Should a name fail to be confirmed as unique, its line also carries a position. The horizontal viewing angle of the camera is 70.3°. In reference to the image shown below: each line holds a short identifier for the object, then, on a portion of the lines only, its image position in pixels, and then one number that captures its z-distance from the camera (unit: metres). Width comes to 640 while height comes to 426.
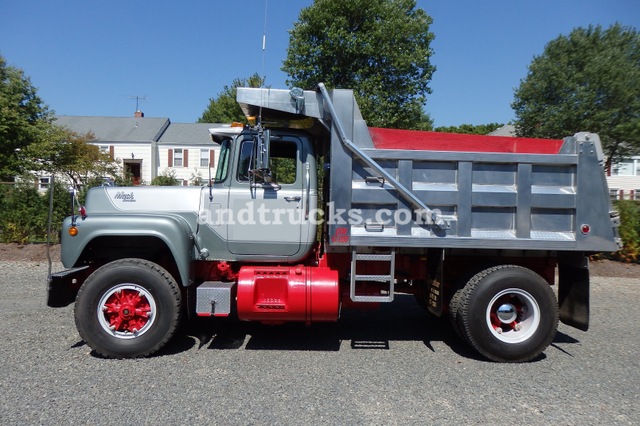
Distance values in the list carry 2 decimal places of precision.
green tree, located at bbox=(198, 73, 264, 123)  23.72
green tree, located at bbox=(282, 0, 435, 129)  12.78
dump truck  4.54
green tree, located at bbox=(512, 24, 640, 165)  15.80
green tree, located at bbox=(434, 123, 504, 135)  46.97
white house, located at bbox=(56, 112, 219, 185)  31.56
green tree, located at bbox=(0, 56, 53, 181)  18.22
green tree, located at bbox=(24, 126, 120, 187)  19.86
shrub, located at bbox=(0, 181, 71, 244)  11.28
